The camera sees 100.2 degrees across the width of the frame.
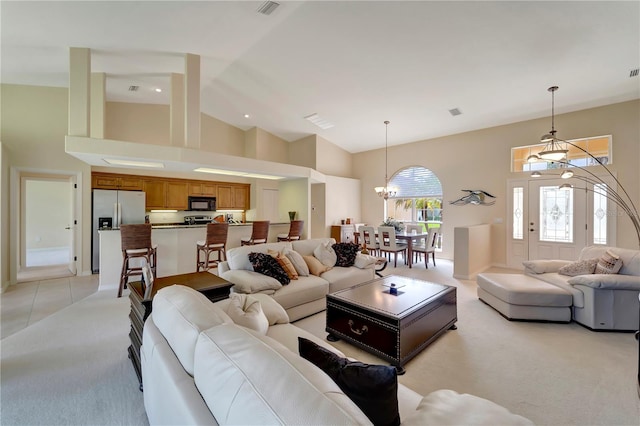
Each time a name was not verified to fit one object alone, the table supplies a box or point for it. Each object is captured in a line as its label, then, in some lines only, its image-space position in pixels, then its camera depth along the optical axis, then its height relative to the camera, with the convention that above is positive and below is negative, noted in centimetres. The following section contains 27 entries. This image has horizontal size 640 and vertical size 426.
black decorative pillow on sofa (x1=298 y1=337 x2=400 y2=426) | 93 -62
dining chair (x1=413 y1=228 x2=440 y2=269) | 614 -78
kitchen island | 446 -72
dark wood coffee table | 230 -100
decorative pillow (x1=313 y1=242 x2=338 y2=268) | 404 -66
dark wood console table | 195 -66
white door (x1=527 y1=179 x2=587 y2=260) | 539 -16
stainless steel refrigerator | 571 +2
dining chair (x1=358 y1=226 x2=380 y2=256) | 651 -66
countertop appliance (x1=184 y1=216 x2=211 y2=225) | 752 -25
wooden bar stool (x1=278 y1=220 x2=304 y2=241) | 630 -43
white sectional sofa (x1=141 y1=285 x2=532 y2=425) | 70 -53
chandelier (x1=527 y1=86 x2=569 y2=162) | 352 +80
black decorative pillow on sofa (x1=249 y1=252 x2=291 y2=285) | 314 -66
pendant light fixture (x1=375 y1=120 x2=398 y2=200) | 678 +57
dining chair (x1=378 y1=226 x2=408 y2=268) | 604 -68
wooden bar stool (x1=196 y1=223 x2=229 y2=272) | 480 -55
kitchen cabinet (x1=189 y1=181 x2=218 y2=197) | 749 +65
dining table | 606 -61
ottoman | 315 -106
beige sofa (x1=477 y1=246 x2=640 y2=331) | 292 -93
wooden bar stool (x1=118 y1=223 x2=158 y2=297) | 414 -55
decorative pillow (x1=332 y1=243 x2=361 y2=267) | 414 -64
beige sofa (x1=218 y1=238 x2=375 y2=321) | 291 -87
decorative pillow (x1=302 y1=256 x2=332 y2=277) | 374 -77
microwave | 748 +23
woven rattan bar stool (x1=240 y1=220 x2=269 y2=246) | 562 -45
